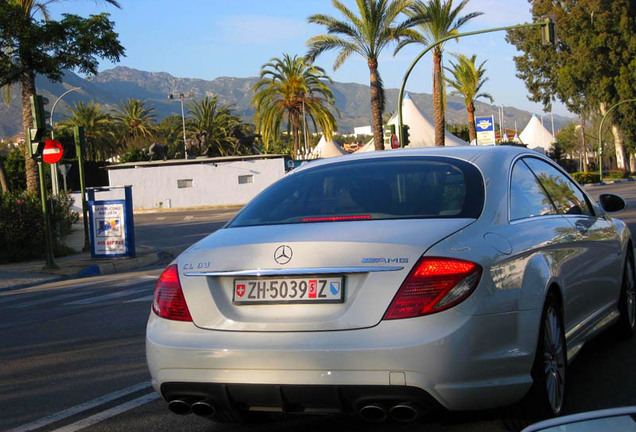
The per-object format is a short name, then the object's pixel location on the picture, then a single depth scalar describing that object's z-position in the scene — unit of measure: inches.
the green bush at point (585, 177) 2494.2
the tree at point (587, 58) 2706.7
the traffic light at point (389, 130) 1242.0
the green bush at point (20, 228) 823.1
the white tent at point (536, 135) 4598.9
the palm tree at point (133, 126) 3373.5
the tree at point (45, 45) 978.7
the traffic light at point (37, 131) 697.0
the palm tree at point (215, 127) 3063.5
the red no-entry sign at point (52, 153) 729.0
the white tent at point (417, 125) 2856.8
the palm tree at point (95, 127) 3105.3
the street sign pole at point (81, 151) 878.0
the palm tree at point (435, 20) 1439.5
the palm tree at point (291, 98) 2432.3
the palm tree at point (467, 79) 2058.3
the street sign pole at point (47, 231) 706.8
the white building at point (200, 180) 2284.7
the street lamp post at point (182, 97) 2816.9
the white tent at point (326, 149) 3422.5
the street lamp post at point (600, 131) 2635.3
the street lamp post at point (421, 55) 1112.2
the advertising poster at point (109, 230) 786.2
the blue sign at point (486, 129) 1514.5
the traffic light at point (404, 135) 1248.2
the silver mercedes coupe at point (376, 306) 143.4
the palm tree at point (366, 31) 1386.6
